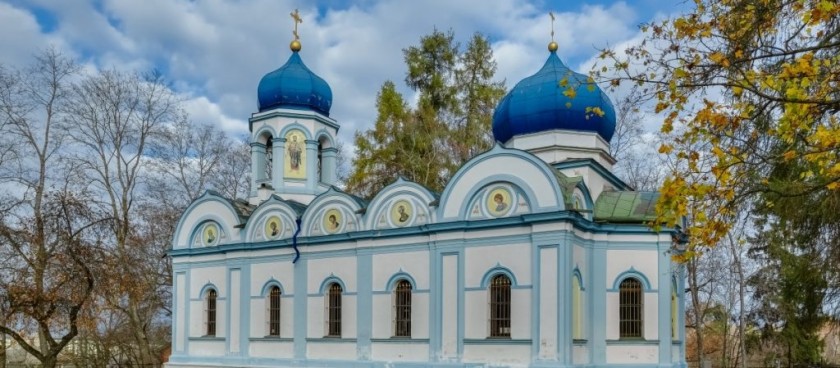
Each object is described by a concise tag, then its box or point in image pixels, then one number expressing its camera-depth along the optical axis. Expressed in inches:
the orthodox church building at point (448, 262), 556.4
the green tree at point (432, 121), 1101.1
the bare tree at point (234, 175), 1125.7
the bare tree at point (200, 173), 1072.3
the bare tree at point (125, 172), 921.5
